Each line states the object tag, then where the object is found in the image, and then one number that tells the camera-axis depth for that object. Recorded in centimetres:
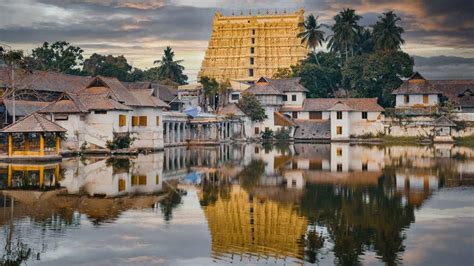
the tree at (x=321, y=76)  8238
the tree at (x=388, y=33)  8262
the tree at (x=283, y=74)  8938
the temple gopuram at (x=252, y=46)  9769
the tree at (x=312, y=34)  8700
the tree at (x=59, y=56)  8150
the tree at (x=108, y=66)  8600
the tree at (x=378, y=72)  7612
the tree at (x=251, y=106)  7406
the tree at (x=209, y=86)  7494
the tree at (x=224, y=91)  7701
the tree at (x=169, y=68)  9306
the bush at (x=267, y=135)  7512
